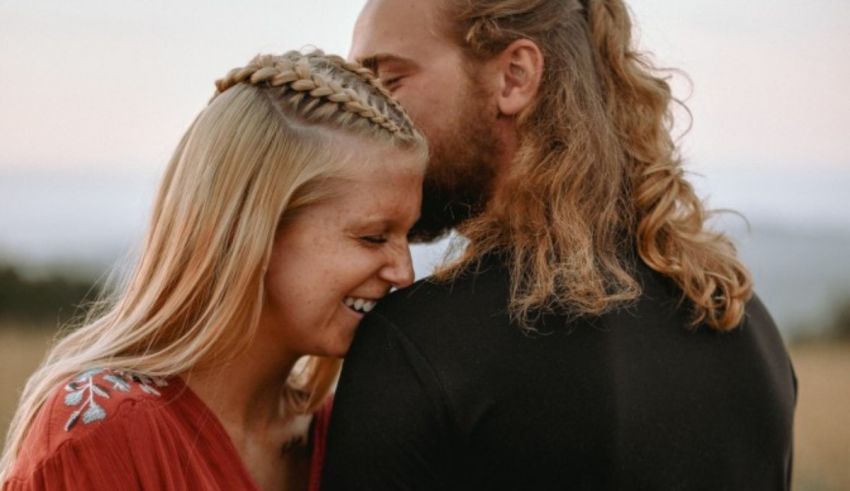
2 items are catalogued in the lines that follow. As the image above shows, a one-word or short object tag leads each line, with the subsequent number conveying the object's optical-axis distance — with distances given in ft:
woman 6.83
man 6.65
